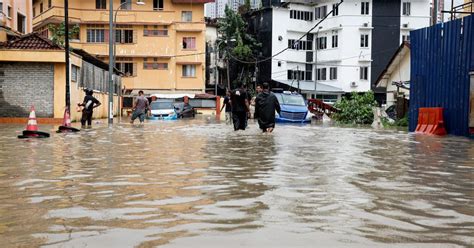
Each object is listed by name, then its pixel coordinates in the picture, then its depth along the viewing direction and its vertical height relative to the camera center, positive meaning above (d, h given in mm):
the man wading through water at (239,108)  18219 -500
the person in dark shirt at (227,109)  30327 -918
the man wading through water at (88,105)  22266 -562
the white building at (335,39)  58844 +5713
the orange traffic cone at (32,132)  15398 -1123
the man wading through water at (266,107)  17125 -427
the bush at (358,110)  36031 -998
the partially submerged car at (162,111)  34344 -1166
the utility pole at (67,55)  24156 +1540
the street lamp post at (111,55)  26869 +1701
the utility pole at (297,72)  60966 +2207
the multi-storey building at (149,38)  55625 +5127
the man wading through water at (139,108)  26234 -764
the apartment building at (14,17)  32156 +4545
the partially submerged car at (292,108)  31031 -811
